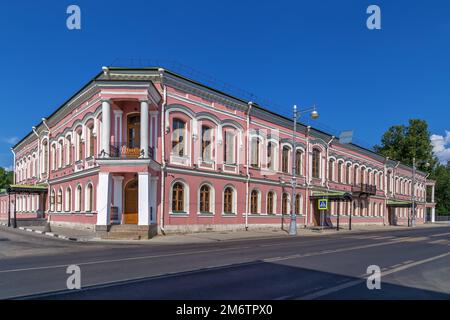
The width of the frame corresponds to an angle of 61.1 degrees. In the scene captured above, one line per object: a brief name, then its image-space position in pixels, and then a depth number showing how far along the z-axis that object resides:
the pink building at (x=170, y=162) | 20.73
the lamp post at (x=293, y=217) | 25.30
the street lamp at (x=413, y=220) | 48.00
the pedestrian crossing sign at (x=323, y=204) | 28.02
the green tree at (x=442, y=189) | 80.69
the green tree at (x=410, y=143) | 65.81
